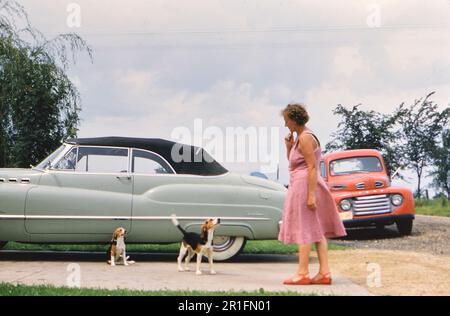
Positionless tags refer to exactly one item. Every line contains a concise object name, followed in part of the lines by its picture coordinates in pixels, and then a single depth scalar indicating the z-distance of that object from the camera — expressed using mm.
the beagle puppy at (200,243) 7117
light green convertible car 8039
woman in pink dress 5898
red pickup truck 13082
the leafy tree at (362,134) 22875
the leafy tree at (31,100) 11961
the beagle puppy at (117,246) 7762
